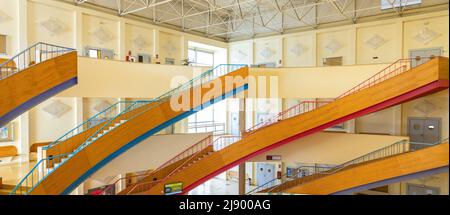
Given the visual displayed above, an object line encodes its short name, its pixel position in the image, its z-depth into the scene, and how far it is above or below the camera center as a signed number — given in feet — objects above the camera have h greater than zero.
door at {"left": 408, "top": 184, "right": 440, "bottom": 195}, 51.05 -16.95
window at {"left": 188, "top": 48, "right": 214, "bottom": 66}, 80.41 +13.65
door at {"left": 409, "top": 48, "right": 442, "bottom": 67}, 53.54 +10.14
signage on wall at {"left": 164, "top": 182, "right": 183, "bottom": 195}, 45.59 -14.35
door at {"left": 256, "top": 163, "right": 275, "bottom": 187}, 75.91 -19.92
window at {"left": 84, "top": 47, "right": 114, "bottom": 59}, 57.11 +10.51
